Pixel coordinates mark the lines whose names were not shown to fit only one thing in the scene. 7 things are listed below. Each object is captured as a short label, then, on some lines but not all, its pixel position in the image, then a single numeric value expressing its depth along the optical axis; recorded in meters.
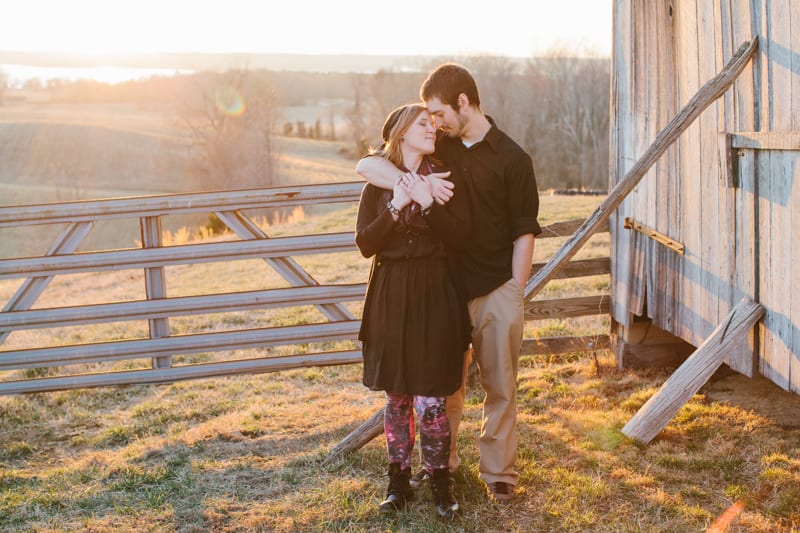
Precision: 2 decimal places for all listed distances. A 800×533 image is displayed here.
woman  3.84
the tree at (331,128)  104.38
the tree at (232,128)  63.69
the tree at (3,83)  126.10
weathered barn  4.21
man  3.95
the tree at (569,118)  60.28
